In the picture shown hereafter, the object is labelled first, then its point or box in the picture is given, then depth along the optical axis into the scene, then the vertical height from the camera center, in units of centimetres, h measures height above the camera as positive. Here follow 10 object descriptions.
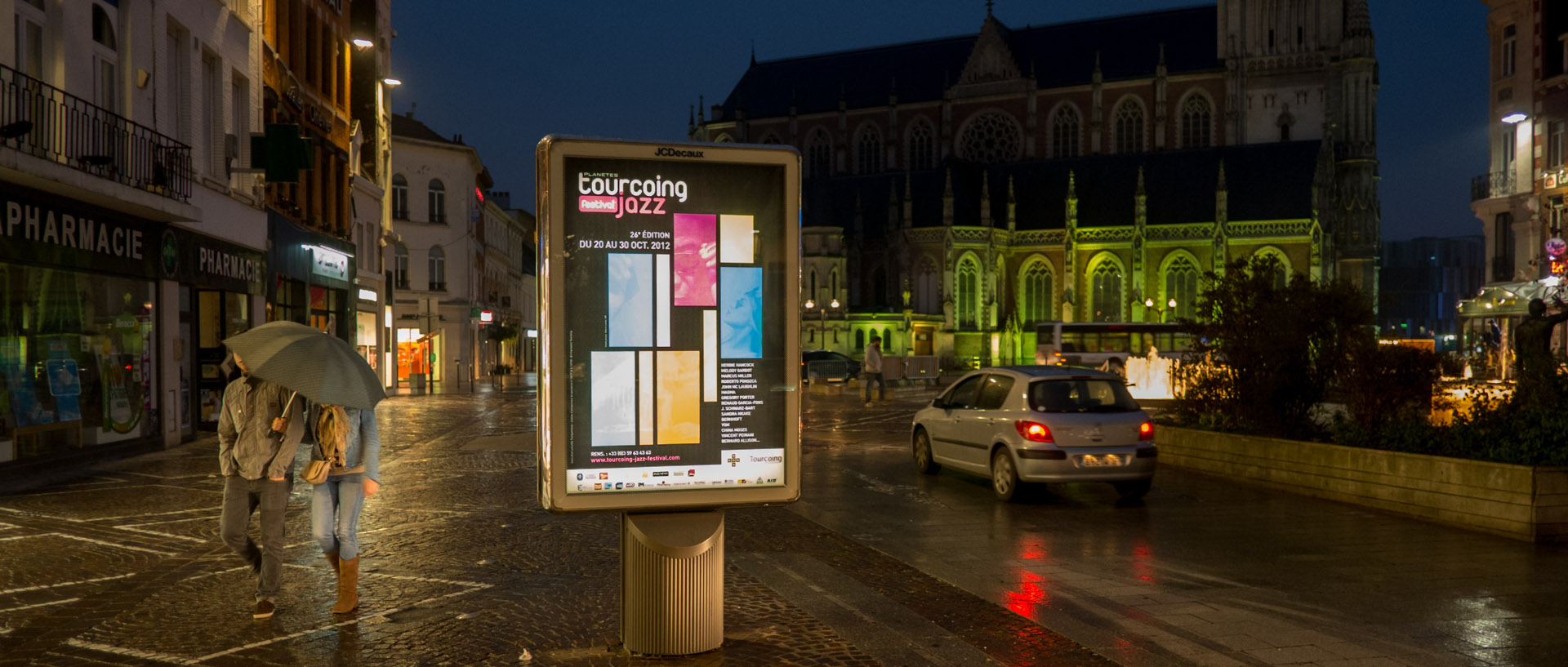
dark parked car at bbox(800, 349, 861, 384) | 4641 -169
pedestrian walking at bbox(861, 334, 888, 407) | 3138 -104
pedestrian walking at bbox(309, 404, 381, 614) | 667 -92
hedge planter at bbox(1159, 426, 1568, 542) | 948 -148
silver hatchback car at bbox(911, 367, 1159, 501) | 1162 -108
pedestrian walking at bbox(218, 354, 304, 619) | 678 -76
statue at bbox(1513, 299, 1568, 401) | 1109 -31
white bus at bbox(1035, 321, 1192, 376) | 5601 -72
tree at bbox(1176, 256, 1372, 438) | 1429 -33
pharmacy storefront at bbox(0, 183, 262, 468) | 1355 +3
